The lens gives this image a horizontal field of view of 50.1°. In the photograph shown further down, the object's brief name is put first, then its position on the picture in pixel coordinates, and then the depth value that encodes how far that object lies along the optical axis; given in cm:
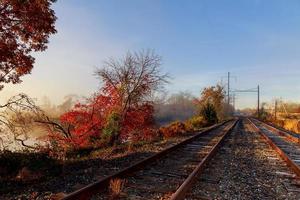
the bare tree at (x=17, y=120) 1195
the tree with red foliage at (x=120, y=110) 2148
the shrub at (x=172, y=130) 2230
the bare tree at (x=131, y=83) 2281
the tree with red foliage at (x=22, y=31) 1112
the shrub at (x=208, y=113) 4157
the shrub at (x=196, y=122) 3525
